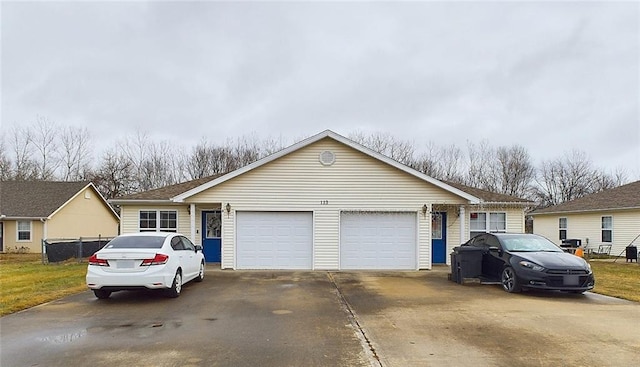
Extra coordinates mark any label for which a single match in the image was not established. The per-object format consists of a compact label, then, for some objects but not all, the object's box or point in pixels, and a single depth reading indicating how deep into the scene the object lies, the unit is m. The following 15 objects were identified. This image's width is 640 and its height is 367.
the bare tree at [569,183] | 51.81
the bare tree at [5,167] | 41.66
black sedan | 10.75
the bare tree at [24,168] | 42.06
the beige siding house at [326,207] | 16.41
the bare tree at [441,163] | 45.16
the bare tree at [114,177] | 42.34
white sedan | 9.60
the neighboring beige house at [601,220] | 23.78
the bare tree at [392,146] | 41.84
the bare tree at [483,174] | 47.56
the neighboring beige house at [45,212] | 28.04
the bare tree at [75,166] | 43.84
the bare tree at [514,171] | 49.34
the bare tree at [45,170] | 43.06
